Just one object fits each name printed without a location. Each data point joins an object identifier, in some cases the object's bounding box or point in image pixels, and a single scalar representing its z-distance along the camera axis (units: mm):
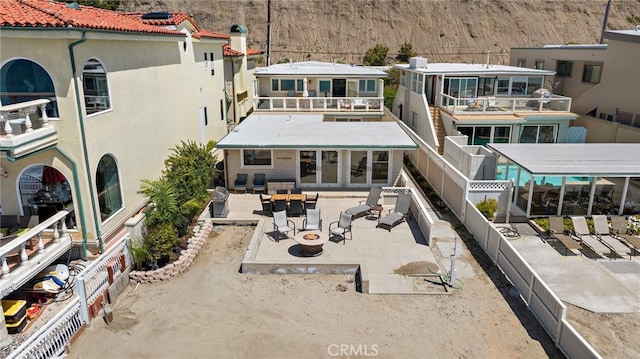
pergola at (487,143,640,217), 15602
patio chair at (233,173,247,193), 19236
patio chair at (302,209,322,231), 15219
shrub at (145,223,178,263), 12906
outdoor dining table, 16891
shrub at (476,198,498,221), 16156
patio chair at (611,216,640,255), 14580
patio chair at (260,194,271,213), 17188
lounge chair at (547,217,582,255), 13770
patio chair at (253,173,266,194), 19031
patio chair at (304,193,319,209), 17328
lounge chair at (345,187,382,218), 16609
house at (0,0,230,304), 10750
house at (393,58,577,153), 23297
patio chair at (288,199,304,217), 16891
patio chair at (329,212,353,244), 14698
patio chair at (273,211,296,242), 15023
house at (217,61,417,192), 18562
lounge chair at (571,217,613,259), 13891
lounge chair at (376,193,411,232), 15742
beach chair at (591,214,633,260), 14305
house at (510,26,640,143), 23812
